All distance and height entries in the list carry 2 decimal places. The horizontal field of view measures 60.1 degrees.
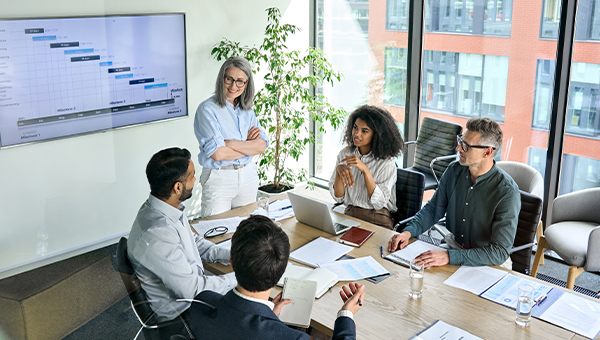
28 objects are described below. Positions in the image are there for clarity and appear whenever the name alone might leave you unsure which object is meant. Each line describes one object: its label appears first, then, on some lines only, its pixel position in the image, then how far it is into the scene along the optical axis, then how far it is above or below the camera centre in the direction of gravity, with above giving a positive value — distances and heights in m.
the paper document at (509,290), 2.10 -0.95
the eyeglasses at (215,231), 2.75 -0.92
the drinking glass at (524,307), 1.91 -0.90
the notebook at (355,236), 2.67 -0.92
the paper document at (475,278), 2.21 -0.95
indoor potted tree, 4.94 -0.38
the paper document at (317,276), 2.21 -0.95
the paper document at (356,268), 2.33 -0.95
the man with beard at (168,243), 2.18 -0.79
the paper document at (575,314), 1.90 -0.96
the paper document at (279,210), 3.01 -0.90
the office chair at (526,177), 3.62 -0.84
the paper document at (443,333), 1.86 -0.98
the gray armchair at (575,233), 3.23 -1.15
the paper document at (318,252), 2.48 -0.94
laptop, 2.78 -0.86
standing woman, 3.51 -0.57
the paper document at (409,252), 2.47 -0.94
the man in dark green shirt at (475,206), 2.43 -0.78
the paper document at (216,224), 2.82 -0.91
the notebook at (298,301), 1.99 -0.95
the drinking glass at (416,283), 2.13 -0.91
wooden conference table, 1.91 -0.98
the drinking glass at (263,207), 2.84 -0.81
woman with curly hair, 3.22 -0.69
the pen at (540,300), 2.07 -0.95
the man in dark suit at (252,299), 1.54 -0.75
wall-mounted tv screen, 3.40 -0.14
